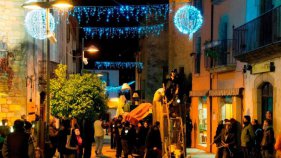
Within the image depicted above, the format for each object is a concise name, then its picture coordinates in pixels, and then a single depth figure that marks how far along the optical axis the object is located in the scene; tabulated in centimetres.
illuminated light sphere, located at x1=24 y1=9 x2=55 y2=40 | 2373
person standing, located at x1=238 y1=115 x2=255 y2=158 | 1961
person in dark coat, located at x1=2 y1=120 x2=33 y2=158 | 1211
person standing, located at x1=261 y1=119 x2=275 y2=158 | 1773
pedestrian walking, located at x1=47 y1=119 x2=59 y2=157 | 1903
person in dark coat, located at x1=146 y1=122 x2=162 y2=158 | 1961
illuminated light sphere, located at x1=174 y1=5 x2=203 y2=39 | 2809
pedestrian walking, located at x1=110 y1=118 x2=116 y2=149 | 3216
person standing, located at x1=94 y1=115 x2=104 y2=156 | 2658
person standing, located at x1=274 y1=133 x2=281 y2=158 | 1481
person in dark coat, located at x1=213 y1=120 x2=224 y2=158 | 2065
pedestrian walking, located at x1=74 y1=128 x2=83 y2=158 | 1838
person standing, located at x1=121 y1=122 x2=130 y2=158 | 2435
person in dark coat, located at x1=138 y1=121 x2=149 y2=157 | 2166
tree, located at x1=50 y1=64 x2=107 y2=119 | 3103
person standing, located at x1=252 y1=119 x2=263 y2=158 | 1952
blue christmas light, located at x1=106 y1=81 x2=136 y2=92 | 7339
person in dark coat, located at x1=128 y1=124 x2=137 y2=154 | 2344
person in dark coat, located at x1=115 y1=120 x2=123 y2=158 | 2567
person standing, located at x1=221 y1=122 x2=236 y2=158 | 2008
